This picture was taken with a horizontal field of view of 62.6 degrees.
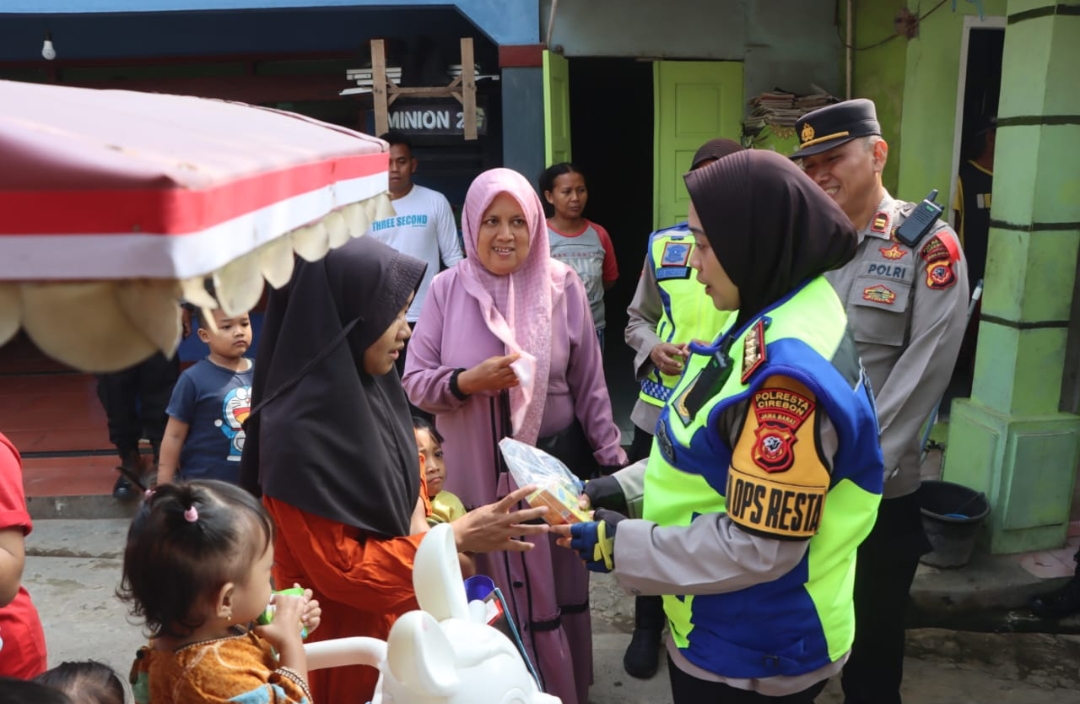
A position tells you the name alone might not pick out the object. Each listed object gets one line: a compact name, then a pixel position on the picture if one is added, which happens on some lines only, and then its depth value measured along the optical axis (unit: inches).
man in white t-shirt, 214.1
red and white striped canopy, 29.1
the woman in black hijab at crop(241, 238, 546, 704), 73.7
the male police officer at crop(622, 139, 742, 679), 124.2
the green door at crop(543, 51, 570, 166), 217.0
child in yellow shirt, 107.4
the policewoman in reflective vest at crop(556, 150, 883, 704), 63.3
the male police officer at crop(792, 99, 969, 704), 105.5
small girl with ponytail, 59.9
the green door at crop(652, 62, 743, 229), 240.1
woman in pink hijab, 112.9
